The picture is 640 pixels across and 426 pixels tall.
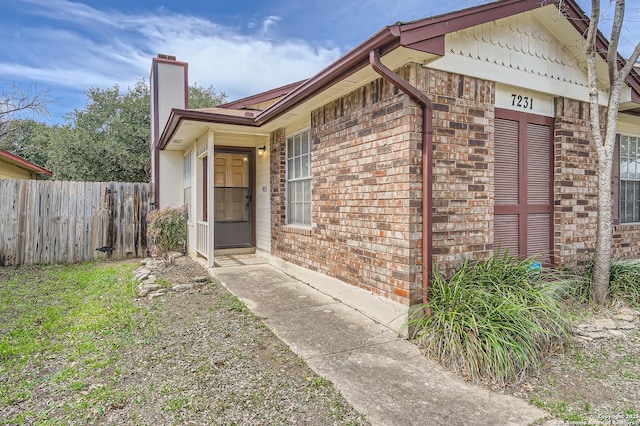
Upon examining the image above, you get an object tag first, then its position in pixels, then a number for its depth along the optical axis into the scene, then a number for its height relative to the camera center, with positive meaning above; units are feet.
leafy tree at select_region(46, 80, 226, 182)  52.24 +11.22
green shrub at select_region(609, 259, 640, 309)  14.86 -2.95
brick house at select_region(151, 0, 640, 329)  12.40 +2.47
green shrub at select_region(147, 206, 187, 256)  23.63 -1.18
